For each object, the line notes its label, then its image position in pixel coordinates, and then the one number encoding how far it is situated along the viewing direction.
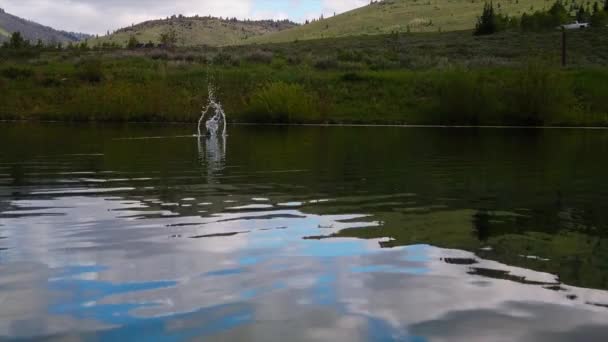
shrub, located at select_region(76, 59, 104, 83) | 58.81
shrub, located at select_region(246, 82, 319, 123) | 48.31
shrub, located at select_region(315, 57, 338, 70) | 66.75
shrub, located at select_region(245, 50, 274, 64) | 70.31
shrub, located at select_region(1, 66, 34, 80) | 60.41
